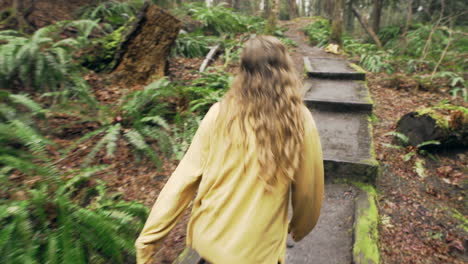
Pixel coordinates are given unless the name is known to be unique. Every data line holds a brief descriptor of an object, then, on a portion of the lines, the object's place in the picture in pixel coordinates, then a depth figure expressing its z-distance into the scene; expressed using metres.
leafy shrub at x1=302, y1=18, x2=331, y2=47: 12.15
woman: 1.38
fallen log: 4.17
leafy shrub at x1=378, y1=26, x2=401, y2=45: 12.40
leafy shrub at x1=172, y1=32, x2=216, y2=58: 8.08
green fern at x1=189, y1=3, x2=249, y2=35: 10.63
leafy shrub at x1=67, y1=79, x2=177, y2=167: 4.03
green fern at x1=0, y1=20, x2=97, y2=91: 4.60
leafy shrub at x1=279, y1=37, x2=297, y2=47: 11.37
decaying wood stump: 6.02
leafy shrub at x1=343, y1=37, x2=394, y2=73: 8.32
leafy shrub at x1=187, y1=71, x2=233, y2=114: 5.38
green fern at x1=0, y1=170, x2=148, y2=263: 2.21
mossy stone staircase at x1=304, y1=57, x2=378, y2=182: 3.71
